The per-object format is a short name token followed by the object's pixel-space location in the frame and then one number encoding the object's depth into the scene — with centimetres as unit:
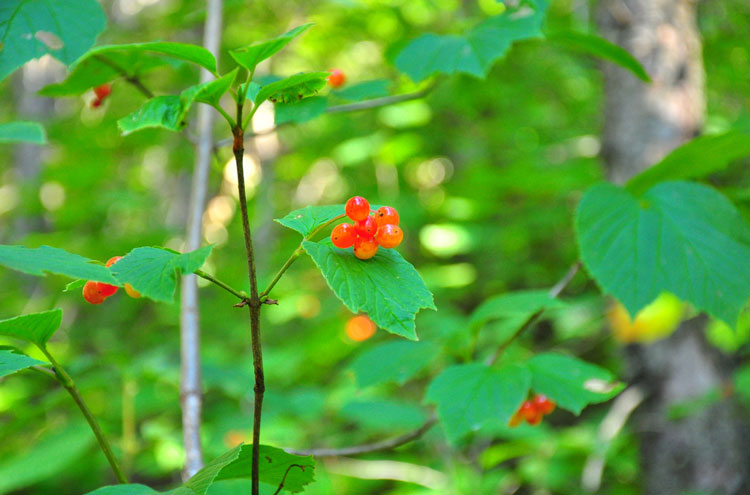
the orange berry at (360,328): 181
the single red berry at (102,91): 89
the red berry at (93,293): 73
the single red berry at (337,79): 93
